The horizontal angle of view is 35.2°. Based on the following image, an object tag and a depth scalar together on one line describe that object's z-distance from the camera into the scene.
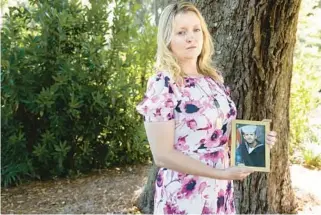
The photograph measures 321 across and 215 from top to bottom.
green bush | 5.35
